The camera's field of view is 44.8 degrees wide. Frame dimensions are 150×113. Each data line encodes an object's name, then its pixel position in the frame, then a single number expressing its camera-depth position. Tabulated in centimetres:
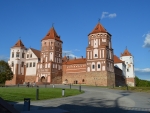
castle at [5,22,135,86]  5400
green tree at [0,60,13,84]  4922
